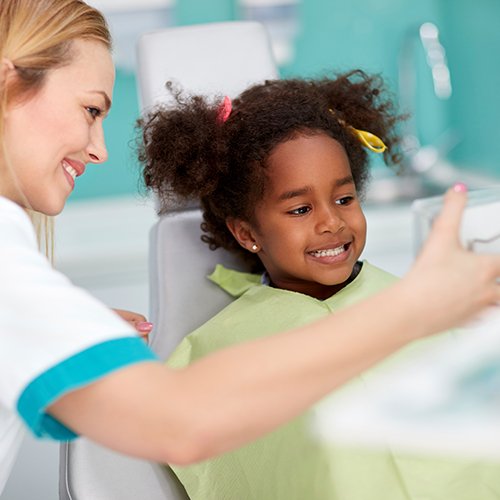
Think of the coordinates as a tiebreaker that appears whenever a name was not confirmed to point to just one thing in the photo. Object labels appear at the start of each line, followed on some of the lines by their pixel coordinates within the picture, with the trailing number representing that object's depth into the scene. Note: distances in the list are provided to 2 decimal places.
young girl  1.22
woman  0.86
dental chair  1.23
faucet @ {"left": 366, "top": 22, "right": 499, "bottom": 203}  3.28
